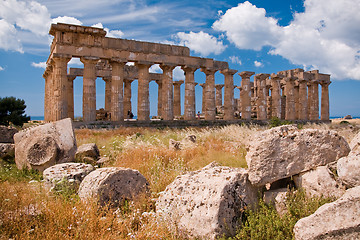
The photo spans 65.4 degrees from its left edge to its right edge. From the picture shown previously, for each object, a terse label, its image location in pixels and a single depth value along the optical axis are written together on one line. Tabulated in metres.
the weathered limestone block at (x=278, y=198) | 4.26
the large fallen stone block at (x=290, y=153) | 4.55
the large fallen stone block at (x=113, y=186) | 4.95
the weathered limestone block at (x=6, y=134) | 10.41
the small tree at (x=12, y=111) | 23.89
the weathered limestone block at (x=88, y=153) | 8.48
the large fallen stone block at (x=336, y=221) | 3.17
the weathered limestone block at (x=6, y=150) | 8.96
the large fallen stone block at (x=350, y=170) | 3.82
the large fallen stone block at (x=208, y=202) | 3.97
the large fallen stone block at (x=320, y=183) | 4.20
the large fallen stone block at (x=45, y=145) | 7.66
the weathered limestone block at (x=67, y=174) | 5.74
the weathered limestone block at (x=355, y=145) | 4.19
